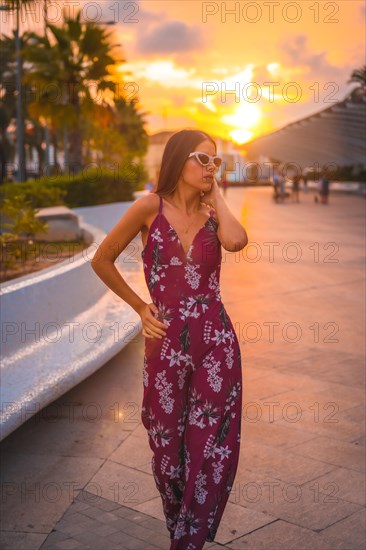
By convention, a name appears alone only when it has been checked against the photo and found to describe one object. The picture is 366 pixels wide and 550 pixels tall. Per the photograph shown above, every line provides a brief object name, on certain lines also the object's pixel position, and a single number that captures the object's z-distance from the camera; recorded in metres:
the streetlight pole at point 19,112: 26.89
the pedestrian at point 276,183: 47.25
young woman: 3.63
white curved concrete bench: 5.76
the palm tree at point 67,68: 31.19
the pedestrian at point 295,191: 47.69
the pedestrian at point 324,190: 44.22
